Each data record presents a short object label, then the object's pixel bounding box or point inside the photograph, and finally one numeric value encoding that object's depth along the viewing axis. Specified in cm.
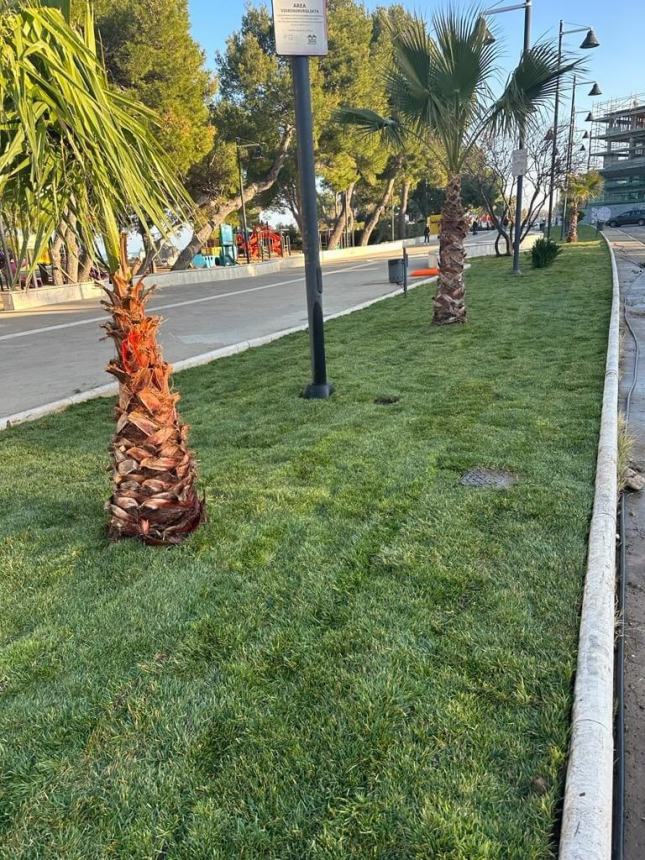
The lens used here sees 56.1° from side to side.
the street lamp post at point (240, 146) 2673
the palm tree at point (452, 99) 808
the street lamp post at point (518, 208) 1504
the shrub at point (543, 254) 1852
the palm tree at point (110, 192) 212
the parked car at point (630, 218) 5497
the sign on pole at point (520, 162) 1628
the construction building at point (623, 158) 7438
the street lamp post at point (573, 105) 2658
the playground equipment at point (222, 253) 3581
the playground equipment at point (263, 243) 4273
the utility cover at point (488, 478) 389
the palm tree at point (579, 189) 2838
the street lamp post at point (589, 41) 1970
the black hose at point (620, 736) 181
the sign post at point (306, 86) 539
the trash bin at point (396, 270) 1795
